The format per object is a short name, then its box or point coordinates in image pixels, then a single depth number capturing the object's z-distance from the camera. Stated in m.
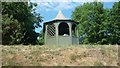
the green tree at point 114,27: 21.35
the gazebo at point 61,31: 11.96
